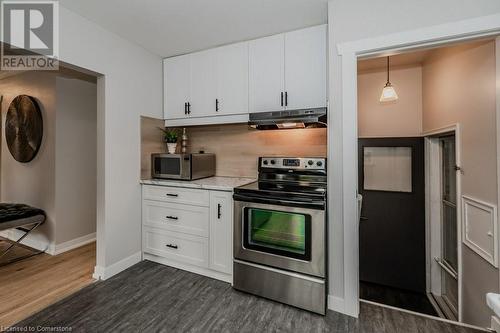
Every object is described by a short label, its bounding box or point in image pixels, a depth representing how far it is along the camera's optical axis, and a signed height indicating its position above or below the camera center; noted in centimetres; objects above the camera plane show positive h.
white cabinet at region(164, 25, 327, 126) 224 +96
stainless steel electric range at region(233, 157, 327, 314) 184 -62
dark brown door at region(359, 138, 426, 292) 291 -59
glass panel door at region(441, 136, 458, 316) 254 -68
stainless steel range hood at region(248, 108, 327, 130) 198 +45
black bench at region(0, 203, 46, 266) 268 -61
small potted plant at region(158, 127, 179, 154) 299 +36
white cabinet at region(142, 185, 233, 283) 233 -66
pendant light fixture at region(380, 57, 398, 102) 261 +82
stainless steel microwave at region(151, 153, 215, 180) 262 +2
